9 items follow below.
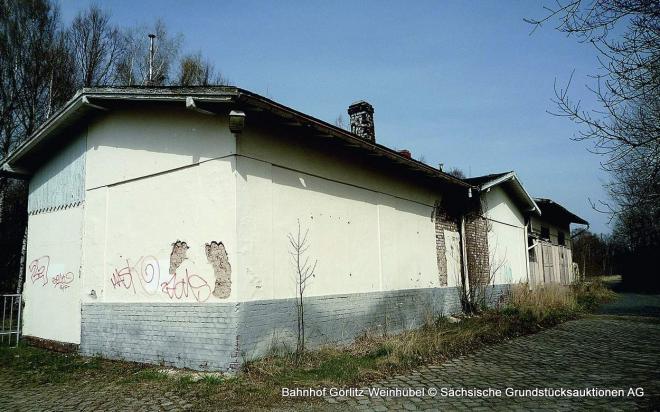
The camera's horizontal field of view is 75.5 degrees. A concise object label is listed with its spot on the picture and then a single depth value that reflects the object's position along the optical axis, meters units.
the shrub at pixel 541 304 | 11.46
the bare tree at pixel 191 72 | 23.05
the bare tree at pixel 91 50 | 20.00
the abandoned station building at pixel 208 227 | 6.51
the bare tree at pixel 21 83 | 16.72
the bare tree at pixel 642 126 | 4.49
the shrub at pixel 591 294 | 16.48
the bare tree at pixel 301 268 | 7.23
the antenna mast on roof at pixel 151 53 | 19.08
